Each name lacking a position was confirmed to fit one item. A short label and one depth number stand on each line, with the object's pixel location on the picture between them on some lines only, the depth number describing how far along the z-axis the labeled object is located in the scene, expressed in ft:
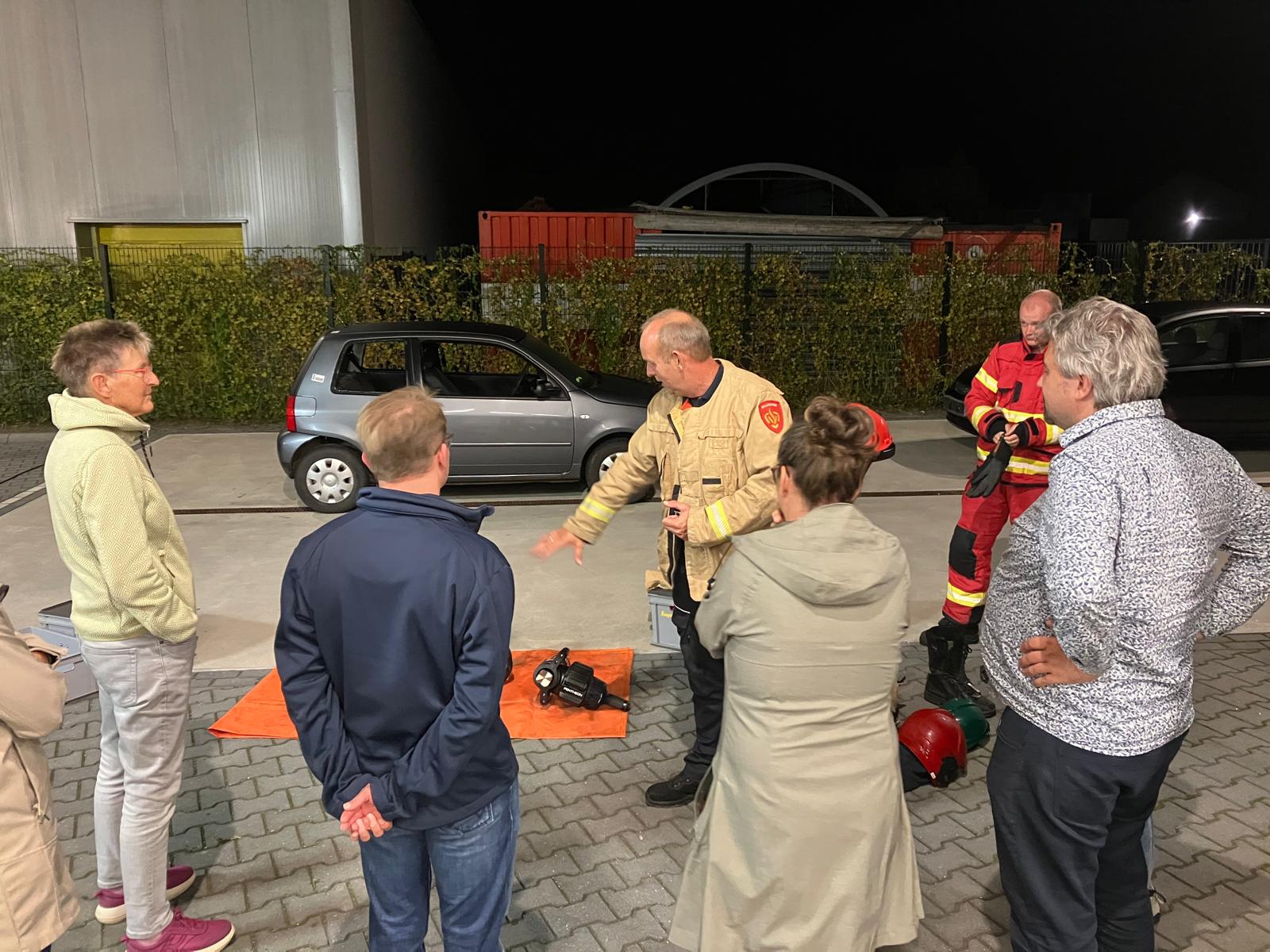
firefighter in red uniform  14.35
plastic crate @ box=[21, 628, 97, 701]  14.82
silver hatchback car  26.53
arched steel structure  84.57
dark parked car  30.89
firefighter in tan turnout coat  11.47
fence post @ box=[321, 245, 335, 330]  39.40
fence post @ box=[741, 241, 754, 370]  40.98
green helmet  13.37
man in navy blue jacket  6.42
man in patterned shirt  6.62
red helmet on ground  12.22
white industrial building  44.65
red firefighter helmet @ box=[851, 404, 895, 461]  8.24
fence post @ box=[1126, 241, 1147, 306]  42.14
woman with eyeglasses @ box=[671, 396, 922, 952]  6.94
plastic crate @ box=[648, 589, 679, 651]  16.34
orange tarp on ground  14.06
